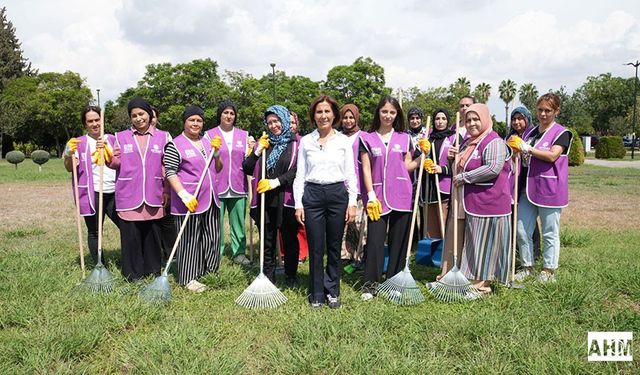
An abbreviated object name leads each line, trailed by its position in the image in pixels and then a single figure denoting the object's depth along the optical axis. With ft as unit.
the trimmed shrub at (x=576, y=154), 78.34
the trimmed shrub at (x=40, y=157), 78.43
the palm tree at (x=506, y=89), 208.79
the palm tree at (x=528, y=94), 220.33
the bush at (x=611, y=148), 108.06
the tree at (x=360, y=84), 135.33
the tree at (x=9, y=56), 151.64
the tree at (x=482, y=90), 198.22
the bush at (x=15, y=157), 79.77
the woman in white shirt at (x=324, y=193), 14.30
